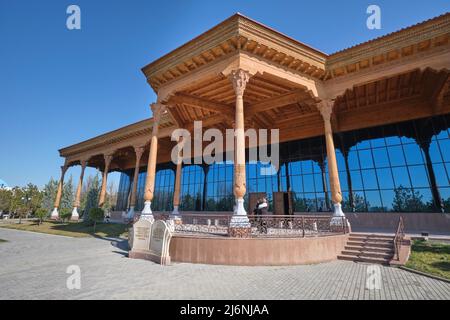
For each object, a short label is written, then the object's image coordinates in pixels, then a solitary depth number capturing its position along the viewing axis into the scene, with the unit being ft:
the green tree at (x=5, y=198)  149.48
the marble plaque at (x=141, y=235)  28.99
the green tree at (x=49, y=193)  162.61
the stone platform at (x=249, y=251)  24.80
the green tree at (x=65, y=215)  88.34
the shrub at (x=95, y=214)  61.40
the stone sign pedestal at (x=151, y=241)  25.91
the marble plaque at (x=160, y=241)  25.43
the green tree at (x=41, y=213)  80.02
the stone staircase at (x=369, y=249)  26.07
